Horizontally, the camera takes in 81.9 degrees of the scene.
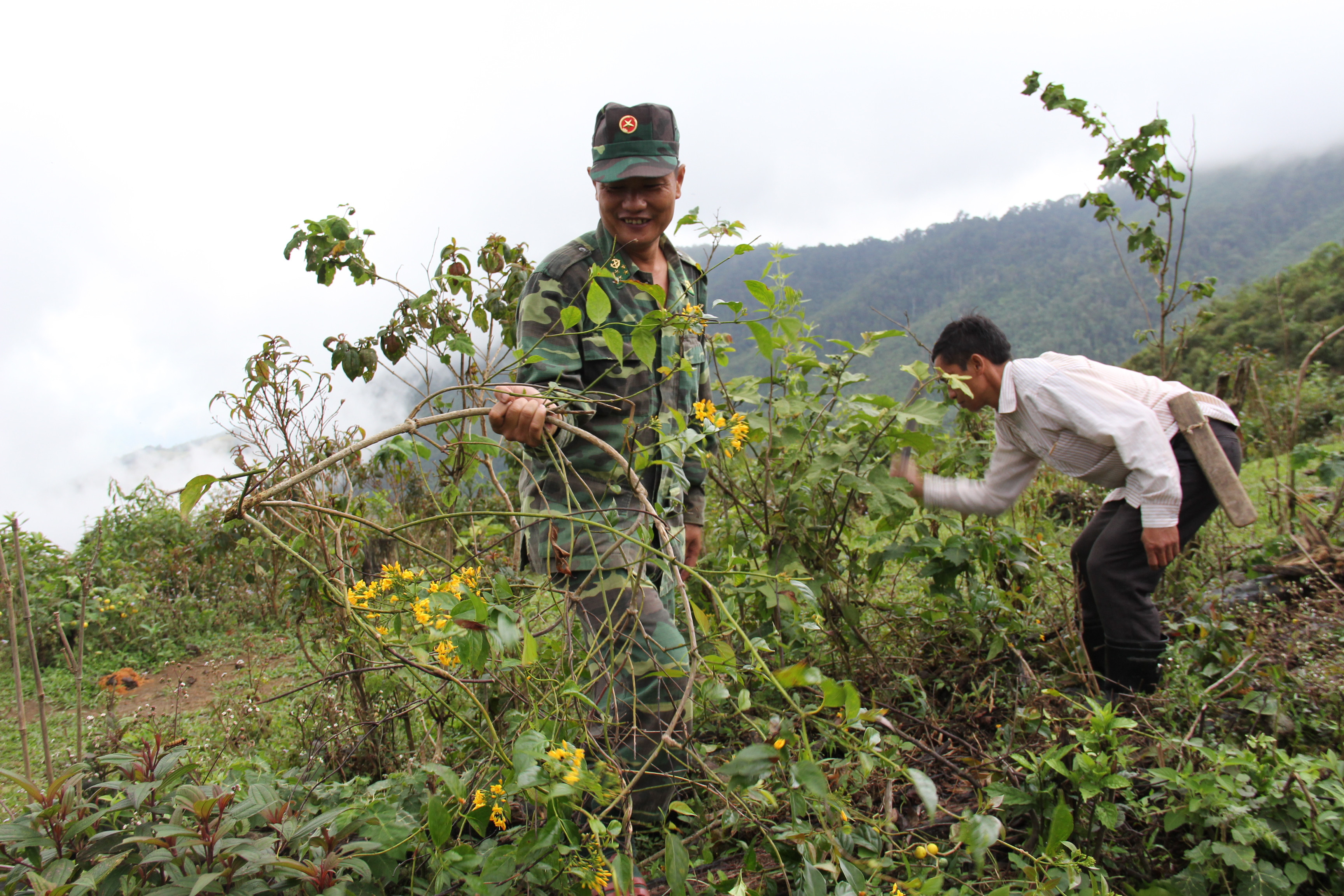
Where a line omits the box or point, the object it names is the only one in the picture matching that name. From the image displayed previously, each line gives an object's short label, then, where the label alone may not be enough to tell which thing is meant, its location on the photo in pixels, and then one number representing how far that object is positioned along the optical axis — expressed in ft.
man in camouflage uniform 5.21
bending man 7.70
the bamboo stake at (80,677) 5.18
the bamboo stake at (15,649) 4.56
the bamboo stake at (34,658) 4.64
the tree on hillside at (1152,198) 11.55
